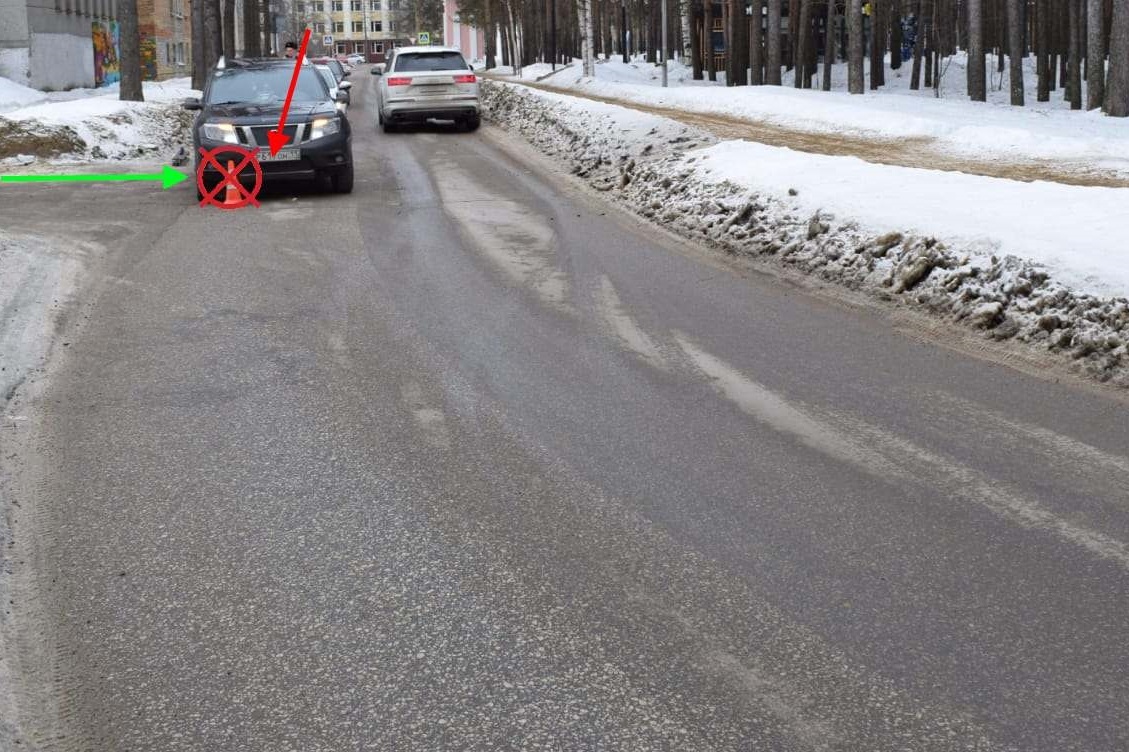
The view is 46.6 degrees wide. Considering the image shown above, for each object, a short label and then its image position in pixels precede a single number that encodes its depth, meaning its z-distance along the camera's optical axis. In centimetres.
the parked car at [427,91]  2616
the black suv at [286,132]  1576
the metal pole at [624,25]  7419
